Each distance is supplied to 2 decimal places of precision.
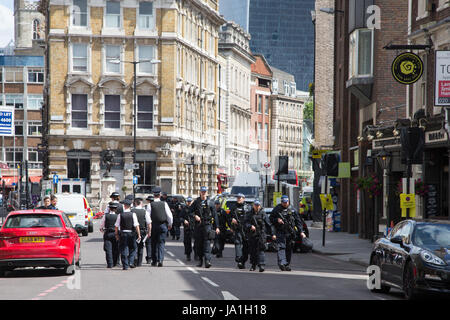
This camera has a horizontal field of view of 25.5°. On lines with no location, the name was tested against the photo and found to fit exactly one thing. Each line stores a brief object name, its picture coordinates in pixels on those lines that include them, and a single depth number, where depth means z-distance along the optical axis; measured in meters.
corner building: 74.94
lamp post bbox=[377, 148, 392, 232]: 33.62
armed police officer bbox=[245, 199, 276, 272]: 23.86
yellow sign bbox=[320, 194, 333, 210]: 37.53
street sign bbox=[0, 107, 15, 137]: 38.66
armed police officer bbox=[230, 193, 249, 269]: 24.92
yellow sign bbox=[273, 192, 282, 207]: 50.09
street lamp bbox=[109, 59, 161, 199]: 69.06
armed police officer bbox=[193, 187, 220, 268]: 25.14
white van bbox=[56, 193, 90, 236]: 41.75
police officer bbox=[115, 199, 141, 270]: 23.73
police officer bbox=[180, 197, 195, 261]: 27.94
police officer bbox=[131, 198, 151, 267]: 24.86
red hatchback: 21.23
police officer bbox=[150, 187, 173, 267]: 25.09
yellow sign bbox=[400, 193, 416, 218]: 27.38
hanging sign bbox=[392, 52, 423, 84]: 30.95
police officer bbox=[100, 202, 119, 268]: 24.16
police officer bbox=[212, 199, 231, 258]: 29.89
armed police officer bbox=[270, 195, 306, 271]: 24.03
